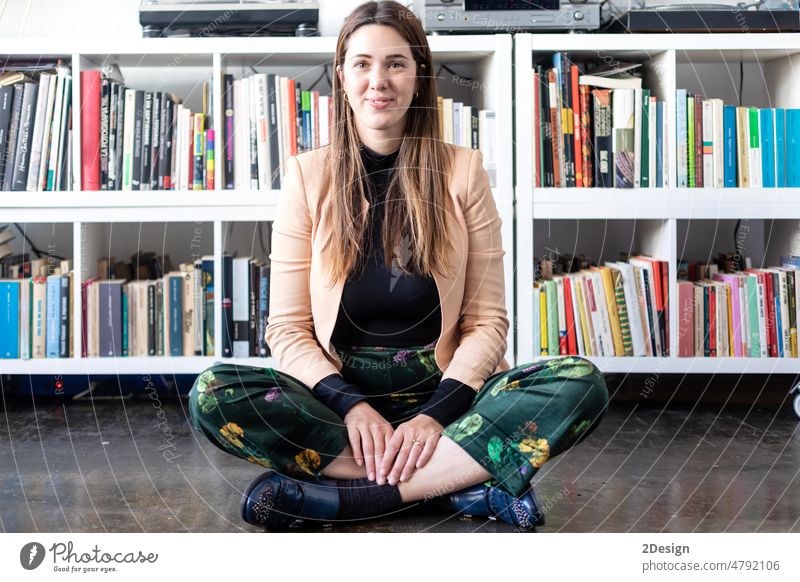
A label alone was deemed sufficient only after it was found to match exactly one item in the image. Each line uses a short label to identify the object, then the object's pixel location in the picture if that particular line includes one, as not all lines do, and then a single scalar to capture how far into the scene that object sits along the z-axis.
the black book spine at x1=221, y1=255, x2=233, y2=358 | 2.21
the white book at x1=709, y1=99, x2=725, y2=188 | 2.17
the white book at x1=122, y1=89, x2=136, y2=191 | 2.17
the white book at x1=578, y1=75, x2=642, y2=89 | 2.16
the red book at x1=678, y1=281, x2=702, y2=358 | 2.20
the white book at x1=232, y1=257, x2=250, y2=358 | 2.22
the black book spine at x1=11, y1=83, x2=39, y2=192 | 2.16
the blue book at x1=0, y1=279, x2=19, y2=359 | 2.19
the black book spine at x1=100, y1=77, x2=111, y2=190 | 2.17
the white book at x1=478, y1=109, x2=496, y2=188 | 2.19
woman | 1.33
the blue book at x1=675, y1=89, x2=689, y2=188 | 2.15
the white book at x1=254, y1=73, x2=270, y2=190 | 2.17
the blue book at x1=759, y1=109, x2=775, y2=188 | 2.18
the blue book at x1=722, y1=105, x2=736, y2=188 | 2.18
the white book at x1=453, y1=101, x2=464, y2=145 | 2.20
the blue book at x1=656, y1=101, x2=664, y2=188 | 2.16
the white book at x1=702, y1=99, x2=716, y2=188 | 2.17
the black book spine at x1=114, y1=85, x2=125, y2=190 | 2.17
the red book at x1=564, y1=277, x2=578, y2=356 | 2.21
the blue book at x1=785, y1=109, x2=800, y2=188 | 2.18
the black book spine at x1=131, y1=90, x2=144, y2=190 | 2.17
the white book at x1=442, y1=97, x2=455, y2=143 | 2.19
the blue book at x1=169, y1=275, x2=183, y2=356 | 2.22
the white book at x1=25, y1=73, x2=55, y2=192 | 2.17
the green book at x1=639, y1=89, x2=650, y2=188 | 2.16
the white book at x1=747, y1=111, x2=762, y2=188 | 2.18
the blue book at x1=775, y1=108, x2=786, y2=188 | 2.18
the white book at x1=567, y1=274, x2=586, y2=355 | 2.20
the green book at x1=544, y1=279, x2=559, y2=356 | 2.20
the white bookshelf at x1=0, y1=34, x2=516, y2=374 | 2.15
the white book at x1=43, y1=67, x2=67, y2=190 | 2.17
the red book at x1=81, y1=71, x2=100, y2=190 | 2.16
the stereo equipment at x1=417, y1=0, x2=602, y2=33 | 2.14
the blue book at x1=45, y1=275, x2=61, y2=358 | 2.20
